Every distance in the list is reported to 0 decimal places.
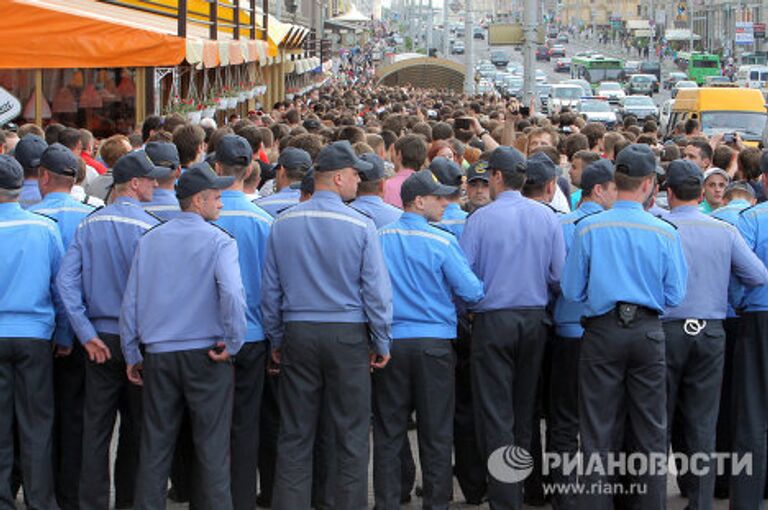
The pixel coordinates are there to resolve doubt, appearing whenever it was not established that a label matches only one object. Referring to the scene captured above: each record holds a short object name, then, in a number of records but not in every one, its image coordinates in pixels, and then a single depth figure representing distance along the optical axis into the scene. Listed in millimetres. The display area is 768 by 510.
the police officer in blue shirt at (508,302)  7723
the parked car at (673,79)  78650
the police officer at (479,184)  8719
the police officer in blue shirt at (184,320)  7000
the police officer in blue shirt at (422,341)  7516
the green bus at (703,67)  78000
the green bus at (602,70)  77125
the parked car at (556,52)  117375
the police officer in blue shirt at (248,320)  7578
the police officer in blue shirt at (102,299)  7379
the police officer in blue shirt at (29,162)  8430
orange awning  12680
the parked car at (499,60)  100875
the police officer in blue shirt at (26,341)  7297
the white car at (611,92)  55719
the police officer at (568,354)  7922
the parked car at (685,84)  62781
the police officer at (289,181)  8758
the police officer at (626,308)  7098
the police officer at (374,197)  8336
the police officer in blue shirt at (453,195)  8352
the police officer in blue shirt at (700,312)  7473
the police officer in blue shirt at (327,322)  7145
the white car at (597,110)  40919
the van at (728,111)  28812
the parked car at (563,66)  98188
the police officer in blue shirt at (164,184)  8031
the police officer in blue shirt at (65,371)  7766
